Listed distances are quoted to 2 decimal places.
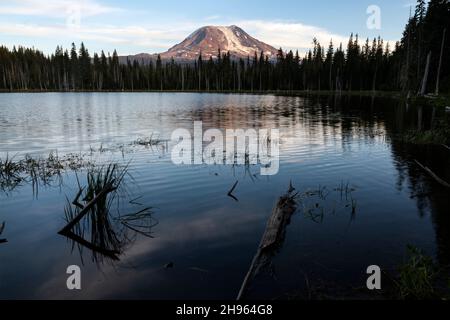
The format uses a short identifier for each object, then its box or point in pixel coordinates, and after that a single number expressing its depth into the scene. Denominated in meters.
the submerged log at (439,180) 15.15
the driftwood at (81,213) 10.14
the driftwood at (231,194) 14.58
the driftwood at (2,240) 10.47
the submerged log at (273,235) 8.72
